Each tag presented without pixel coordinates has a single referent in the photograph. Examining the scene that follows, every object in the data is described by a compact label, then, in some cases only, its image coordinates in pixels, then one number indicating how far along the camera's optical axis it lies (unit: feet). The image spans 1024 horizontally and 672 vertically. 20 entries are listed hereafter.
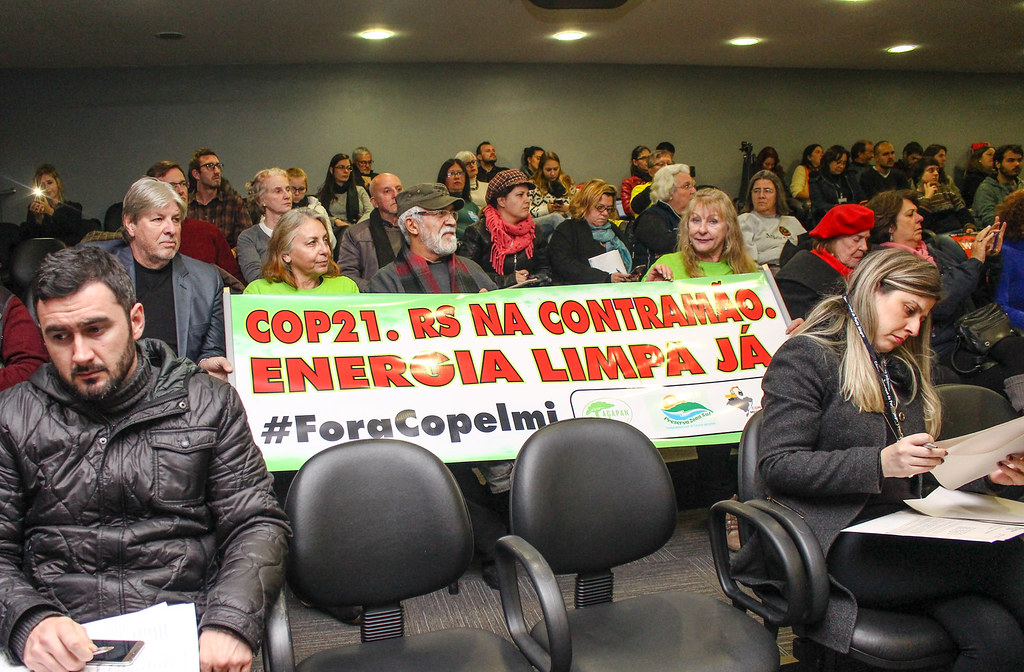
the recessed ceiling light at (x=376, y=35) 24.72
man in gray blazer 10.14
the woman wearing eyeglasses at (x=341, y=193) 23.65
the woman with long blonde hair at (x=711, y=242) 12.52
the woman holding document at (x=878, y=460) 6.15
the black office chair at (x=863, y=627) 5.95
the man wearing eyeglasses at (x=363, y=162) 25.70
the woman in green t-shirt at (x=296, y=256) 11.06
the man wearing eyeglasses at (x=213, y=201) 18.51
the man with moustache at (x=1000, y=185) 27.66
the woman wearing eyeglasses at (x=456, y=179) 22.21
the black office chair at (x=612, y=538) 6.03
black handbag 12.19
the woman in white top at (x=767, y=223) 18.02
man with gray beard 11.69
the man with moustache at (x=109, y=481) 5.34
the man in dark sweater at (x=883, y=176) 30.45
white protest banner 9.74
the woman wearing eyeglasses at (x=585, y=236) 15.93
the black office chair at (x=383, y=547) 6.00
